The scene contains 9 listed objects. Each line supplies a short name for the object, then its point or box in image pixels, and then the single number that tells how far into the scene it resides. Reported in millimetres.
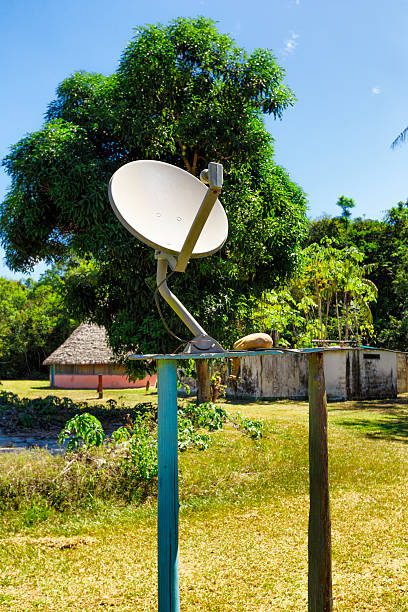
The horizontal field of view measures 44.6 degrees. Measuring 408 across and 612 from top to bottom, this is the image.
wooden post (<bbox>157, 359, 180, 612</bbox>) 3238
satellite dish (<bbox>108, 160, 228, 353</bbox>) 3588
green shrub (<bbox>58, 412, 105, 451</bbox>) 7816
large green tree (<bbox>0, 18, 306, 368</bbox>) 11648
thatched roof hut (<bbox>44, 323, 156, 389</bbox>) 29391
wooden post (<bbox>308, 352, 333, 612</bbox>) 3238
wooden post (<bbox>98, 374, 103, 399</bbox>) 23242
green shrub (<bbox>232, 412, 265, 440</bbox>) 10297
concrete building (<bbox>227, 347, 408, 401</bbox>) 22047
